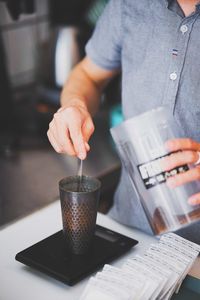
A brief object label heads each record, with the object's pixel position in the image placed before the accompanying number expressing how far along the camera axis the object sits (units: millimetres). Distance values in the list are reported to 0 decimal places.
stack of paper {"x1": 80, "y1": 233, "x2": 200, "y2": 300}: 920
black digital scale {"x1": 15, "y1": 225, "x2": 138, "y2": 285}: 1066
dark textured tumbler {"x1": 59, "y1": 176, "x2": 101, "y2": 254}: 1071
